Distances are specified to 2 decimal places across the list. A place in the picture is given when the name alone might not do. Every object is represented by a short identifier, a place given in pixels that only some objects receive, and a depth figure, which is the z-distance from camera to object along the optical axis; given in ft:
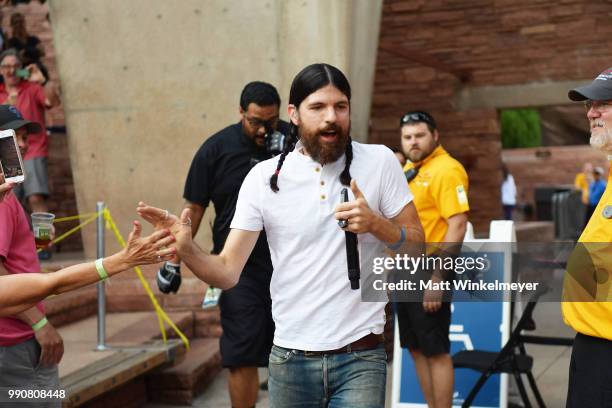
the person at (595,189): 49.90
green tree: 100.68
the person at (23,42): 34.19
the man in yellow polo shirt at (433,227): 17.10
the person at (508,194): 64.23
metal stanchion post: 20.48
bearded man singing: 10.02
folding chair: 17.70
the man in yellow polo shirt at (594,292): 10.00
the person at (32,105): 26.32
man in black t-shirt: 16.49
